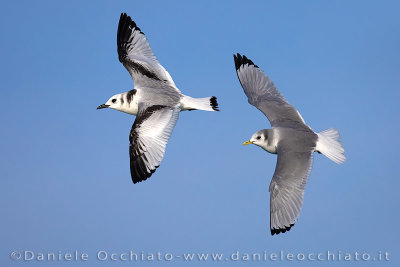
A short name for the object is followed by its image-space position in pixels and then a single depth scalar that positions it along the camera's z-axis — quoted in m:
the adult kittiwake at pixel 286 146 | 13.11
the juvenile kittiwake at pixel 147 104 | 13.81
